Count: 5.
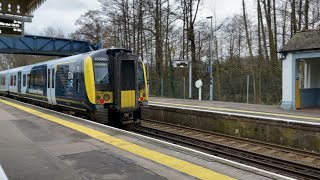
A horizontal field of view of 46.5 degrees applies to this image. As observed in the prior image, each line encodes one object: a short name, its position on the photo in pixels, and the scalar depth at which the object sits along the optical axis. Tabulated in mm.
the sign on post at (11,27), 10908
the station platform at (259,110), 14751
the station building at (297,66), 17750
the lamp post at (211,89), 28328
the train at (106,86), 13656
